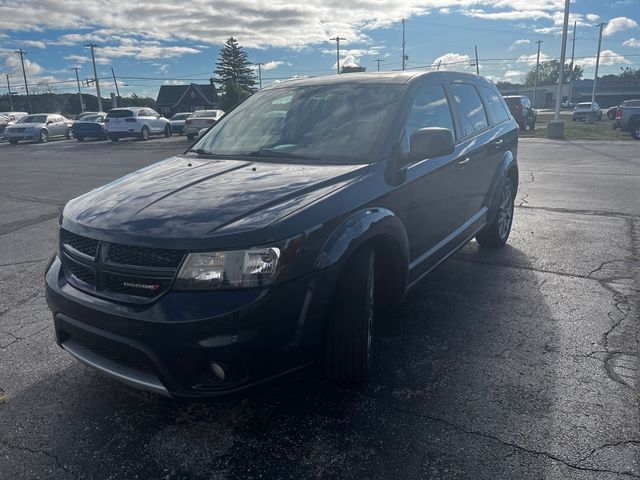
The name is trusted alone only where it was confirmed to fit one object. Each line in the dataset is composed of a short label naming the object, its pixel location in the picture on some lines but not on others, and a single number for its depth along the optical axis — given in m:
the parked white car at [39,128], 28.22
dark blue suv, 2.32
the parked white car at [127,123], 27.50
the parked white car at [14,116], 34.56
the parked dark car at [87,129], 28.80
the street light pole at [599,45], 69.94
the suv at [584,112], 41.52
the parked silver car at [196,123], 24.90
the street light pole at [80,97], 76.19
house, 68.44
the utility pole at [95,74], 56.61
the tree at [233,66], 76.06
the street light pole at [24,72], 70.97
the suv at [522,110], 24.79
